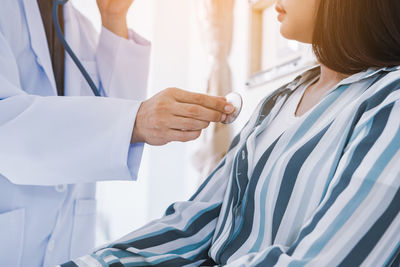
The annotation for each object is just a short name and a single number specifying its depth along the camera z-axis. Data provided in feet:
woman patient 3.61
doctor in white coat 4.27
